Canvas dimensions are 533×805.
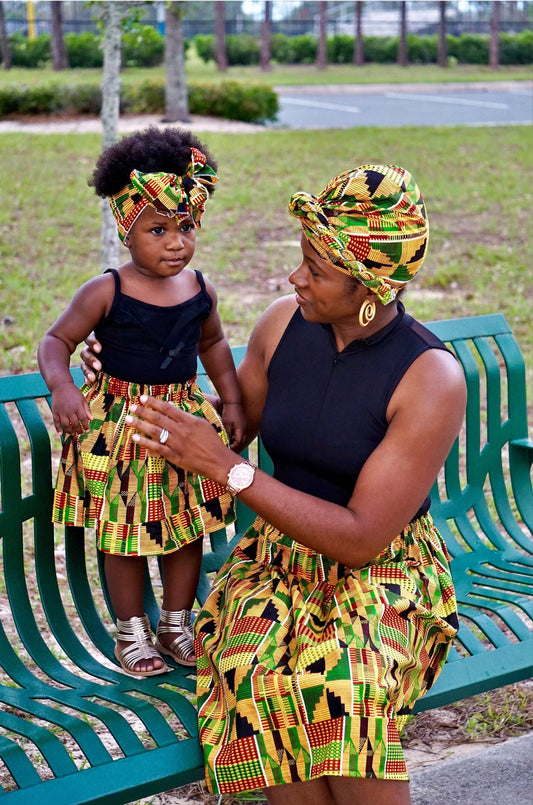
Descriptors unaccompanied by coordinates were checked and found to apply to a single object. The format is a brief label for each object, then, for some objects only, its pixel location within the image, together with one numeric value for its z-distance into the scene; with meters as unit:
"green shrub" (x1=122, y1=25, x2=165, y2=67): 30.84
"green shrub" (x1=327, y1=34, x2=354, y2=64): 39.75
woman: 2.39
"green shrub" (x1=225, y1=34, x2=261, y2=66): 38.50
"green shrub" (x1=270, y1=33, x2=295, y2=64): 39.66
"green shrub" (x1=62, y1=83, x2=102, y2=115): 17.88
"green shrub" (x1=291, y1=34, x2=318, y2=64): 39.25
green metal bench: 2.42
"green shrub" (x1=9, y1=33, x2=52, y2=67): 35.25
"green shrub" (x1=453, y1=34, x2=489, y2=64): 39.09
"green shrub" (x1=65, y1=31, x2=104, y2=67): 32.59
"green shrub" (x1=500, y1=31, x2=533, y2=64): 37.47
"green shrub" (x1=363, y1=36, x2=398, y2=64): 39.84
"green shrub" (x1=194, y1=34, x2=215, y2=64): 38.34
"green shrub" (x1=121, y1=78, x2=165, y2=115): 18.45
